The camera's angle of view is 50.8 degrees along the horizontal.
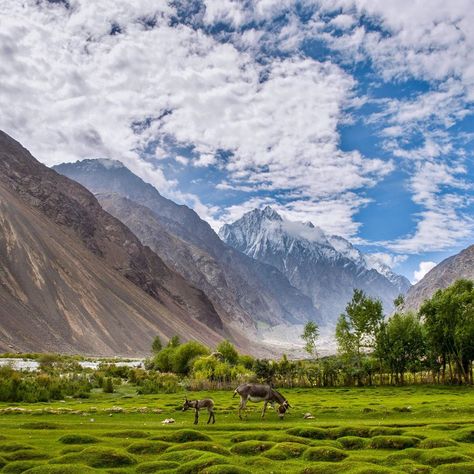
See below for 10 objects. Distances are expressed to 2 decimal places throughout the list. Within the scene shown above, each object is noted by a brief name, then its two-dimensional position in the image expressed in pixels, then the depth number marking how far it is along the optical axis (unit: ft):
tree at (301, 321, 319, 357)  341.00
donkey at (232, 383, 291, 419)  102.27
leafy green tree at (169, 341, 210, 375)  288.92
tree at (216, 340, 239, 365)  288.51
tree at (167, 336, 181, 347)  359.09
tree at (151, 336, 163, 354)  426.55
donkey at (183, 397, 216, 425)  96.07
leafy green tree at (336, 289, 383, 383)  266.57
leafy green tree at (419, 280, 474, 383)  217.15
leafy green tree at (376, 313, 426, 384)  237.66
